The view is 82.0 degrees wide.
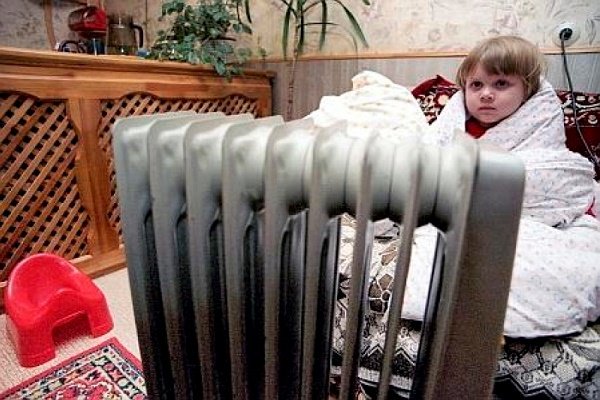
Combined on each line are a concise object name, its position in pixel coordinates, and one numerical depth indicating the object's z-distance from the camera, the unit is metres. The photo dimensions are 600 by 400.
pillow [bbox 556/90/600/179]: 0.92
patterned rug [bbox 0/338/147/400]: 0.81
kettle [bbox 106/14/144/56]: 1.76
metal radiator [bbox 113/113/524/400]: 0.35
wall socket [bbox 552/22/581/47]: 1.11
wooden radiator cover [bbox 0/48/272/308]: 1.06
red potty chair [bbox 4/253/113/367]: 0.88
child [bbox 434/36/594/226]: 0.78
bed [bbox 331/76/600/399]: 0.57
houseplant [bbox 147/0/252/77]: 1.43
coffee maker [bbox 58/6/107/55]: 1.65
